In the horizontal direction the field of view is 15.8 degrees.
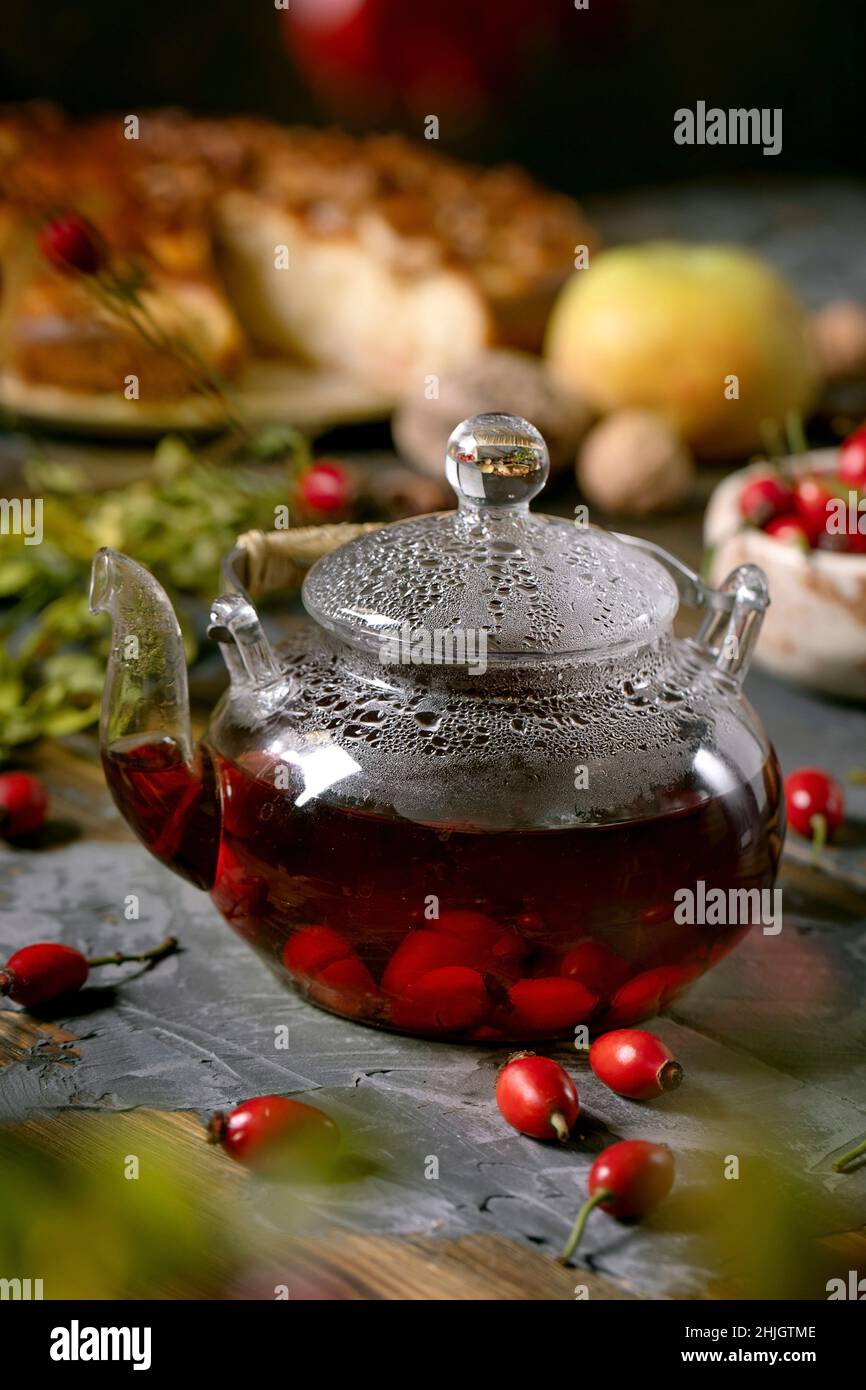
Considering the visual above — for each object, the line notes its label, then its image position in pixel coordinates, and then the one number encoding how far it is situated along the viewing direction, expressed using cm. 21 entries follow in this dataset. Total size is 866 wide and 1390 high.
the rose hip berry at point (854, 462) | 90
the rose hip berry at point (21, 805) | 77
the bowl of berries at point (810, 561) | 86
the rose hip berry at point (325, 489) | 96
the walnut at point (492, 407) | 110
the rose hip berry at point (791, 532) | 86
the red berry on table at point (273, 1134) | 64
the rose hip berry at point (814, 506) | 88
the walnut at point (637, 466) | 108
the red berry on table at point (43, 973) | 69
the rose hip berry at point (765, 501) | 88
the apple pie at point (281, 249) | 123
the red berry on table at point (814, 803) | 78
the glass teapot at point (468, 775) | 65
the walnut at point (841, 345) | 134
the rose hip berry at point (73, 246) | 74
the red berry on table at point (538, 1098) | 64
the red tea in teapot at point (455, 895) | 65
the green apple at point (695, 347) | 120
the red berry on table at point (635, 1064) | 66
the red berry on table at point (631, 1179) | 62
